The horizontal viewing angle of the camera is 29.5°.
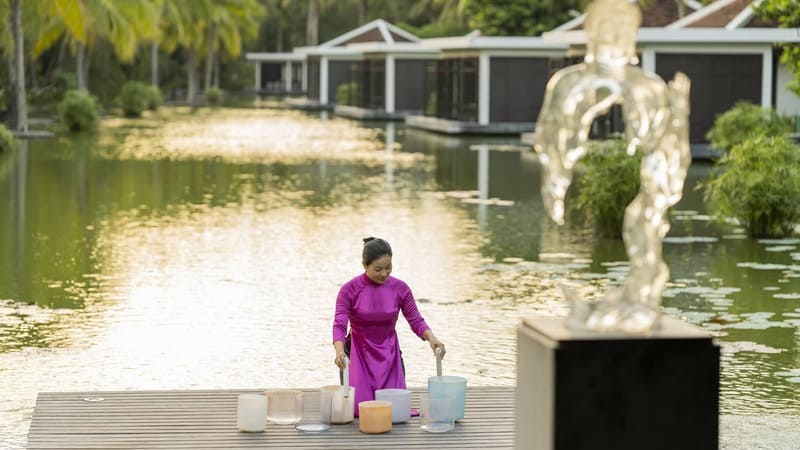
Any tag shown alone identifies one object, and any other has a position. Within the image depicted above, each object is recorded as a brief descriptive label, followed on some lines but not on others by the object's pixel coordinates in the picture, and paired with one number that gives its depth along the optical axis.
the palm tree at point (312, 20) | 96.25
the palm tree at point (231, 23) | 75.88
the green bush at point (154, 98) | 60.59
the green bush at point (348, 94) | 65.88
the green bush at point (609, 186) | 17.75
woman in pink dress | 8.20
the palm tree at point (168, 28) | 62.50
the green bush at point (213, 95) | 79.56
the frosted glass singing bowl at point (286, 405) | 8.16
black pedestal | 5.48
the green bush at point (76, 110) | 43.88
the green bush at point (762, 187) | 17.34
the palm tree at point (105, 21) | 39.84
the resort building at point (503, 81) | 46.09
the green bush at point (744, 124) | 27.95
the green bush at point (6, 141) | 33.44
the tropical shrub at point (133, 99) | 56.12
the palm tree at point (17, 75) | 38.94
